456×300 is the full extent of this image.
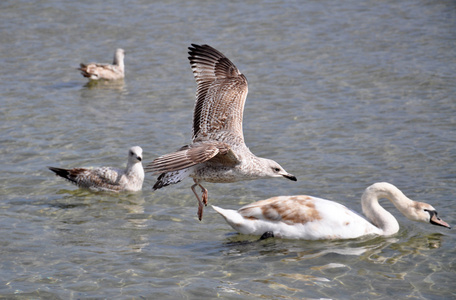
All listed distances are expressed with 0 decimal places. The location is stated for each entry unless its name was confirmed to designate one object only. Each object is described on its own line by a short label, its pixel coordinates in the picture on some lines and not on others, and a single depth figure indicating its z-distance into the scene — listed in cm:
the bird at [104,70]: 3319
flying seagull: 1631
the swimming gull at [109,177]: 2191
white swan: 1742
